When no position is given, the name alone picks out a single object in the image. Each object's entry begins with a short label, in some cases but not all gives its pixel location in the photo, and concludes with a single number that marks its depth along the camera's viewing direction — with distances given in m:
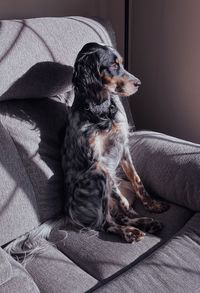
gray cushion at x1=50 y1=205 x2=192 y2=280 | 1.50
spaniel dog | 1.66
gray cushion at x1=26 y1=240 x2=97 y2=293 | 1.41
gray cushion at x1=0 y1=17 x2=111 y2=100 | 1.62
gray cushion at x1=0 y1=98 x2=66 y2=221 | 1.71
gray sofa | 1.43
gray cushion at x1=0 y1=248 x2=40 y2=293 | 1.19
